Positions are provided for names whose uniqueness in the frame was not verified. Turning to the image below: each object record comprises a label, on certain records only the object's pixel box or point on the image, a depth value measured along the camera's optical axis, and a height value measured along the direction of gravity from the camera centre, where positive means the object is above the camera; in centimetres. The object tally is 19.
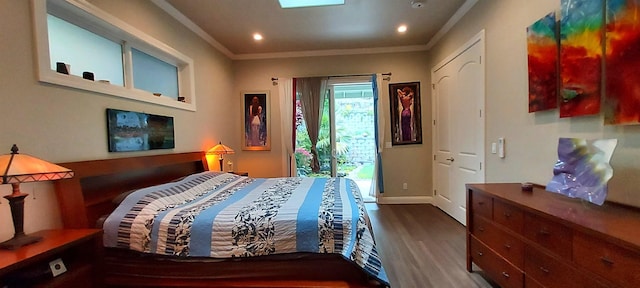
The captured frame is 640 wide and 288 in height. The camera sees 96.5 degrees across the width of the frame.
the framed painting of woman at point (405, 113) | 488 +31
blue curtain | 488 -6
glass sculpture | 154 -25
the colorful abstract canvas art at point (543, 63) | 207 +49
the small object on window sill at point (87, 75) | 222 +52
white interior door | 325 +7
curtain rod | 488 +99
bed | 187 -74
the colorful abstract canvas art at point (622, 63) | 146 +33
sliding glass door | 506 +1
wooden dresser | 119 -59
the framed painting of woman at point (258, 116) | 508 +35
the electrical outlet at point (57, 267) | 158 -71
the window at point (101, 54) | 193 +76
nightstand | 139 -68
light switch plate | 276 -18
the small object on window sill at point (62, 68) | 201 +52
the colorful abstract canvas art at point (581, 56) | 169 +44
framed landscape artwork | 240 +8
